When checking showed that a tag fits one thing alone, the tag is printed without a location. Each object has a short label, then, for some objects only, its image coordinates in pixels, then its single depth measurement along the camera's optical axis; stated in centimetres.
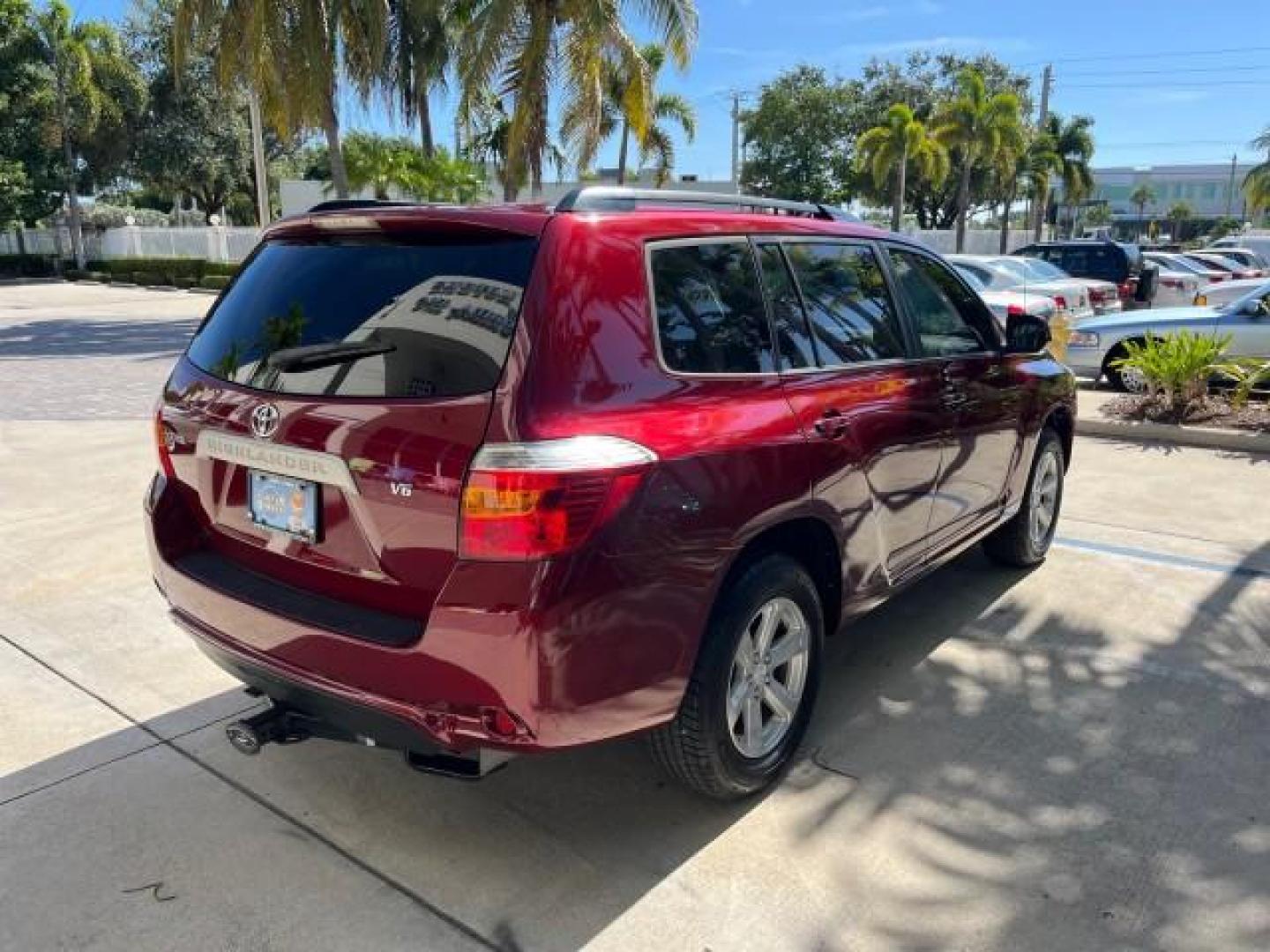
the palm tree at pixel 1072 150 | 5166
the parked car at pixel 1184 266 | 2348
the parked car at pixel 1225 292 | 1689
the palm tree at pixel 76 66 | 3694
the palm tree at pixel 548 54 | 1747
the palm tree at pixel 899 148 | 3612
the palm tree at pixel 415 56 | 2297
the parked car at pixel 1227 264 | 2511
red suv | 246
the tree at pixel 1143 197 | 11206
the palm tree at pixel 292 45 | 1758
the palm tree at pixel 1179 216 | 9969
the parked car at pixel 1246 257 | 2991
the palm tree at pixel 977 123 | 3709
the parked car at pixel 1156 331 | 1003
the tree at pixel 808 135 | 4928
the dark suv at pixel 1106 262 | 1808
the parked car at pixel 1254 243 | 3253
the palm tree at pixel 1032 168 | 4731
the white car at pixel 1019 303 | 1244
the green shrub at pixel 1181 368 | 857
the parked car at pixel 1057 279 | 1513
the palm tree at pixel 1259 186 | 5272
